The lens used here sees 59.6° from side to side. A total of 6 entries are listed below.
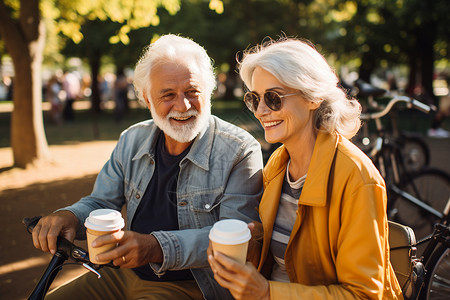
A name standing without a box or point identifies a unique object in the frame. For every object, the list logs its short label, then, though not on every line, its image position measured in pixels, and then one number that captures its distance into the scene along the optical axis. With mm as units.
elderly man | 2139
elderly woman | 1545
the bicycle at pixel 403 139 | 5195
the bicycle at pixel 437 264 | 2315
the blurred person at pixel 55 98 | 15470
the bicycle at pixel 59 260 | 1766
